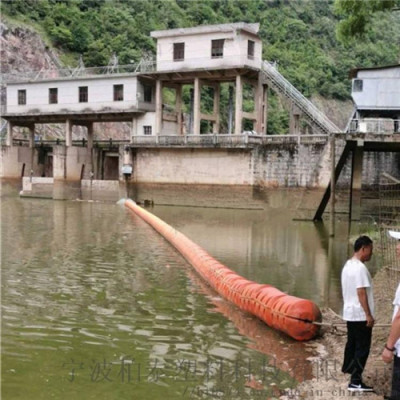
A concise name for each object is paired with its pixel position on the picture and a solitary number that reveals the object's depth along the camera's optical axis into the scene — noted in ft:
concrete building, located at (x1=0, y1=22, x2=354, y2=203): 114.83
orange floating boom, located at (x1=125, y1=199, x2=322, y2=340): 26.35
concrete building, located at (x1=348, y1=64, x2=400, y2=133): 102.22
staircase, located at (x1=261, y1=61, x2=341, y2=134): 113.09
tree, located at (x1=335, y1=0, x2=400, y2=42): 60.39
